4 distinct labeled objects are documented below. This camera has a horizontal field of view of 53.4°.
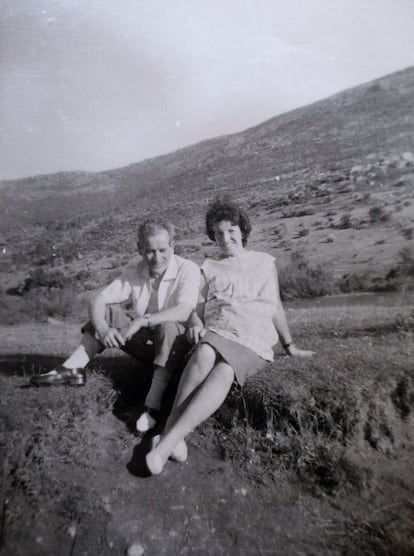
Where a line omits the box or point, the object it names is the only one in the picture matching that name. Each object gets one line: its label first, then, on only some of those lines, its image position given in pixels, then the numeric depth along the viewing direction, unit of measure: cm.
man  263
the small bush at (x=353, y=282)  496
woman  235
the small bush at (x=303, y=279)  547
